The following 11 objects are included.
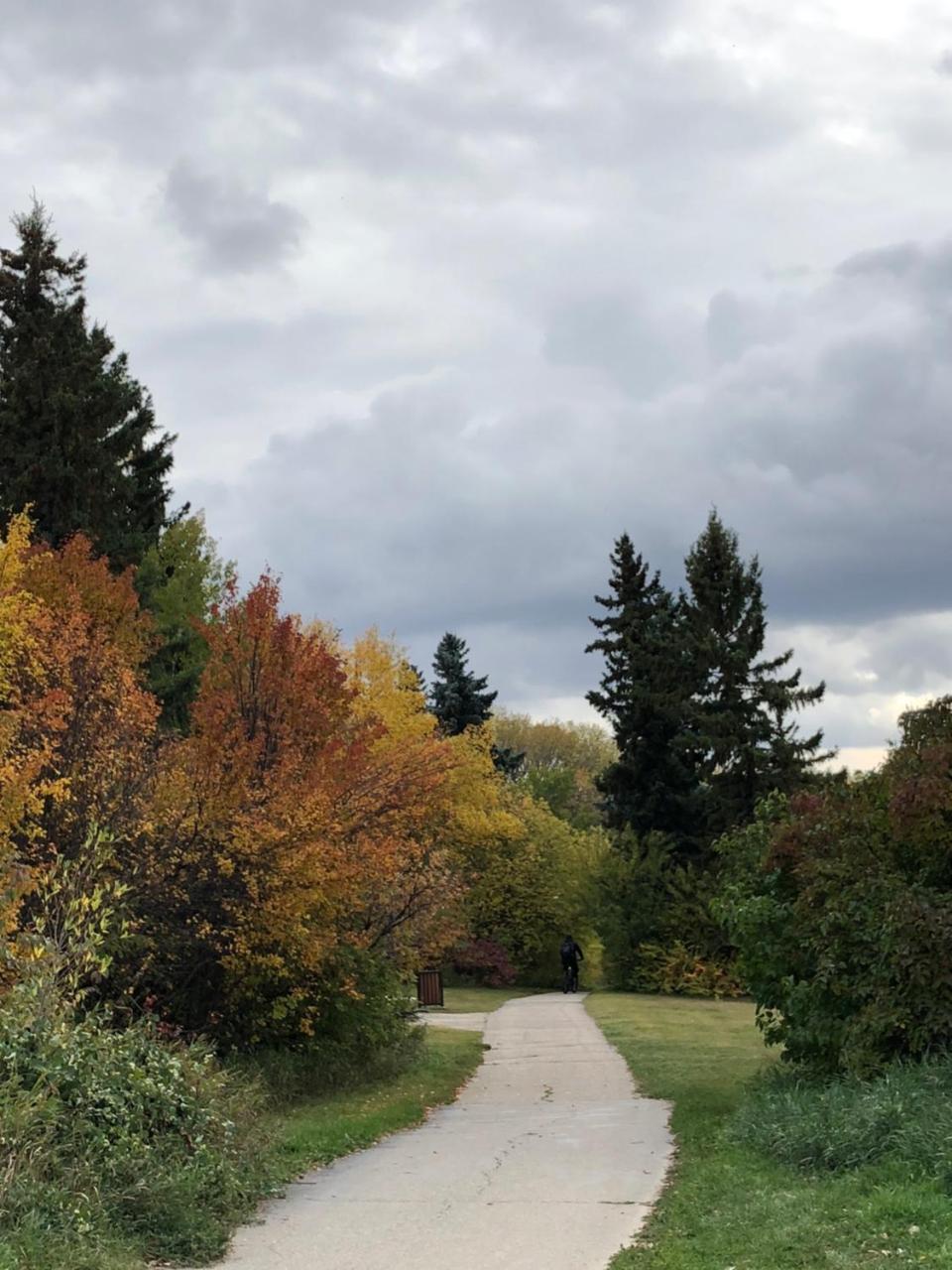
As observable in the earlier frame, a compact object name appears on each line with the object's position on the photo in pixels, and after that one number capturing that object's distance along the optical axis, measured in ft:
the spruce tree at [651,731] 134.82
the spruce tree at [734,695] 127.85
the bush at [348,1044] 49.03
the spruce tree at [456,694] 177.78
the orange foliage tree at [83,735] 46.01
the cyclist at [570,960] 125.71
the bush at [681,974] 119.24
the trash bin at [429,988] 99.40
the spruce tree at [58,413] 99.09
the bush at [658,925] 121.08
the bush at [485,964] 141.69
